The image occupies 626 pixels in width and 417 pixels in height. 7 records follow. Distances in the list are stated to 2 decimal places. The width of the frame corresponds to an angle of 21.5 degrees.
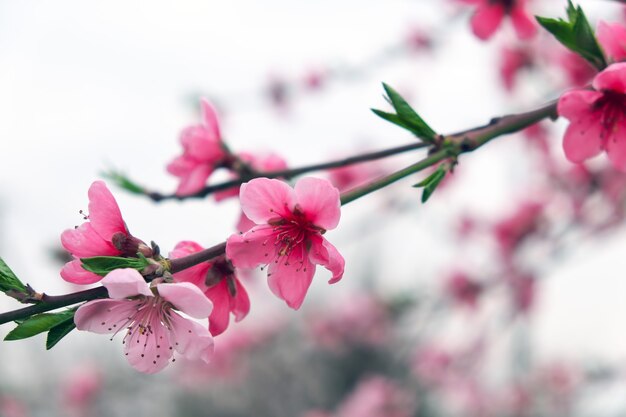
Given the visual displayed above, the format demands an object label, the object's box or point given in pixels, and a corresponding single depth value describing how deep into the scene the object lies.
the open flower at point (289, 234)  0.45
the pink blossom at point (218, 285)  0.46
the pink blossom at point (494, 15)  0.58
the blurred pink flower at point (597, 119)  0.47
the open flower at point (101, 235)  0.45
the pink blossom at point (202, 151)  0.54
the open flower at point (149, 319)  0.43
